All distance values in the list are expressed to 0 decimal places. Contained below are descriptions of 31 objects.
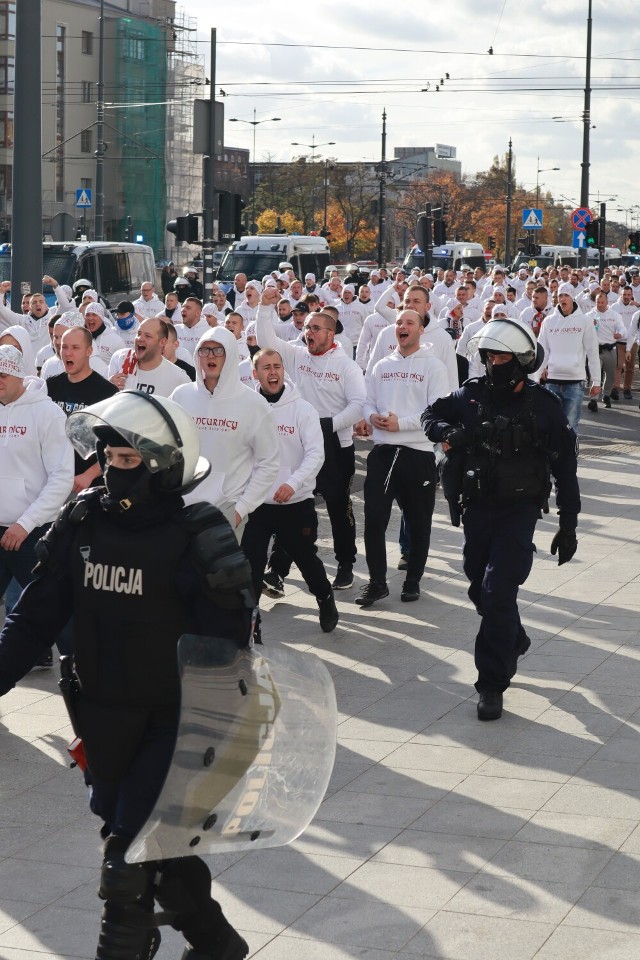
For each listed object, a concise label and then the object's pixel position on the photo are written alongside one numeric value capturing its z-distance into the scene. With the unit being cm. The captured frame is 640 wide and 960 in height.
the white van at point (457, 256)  5425
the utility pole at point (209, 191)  2014
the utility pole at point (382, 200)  5191
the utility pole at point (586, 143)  3703
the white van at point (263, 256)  3372
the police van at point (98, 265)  2844
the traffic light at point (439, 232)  3150
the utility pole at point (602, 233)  3453
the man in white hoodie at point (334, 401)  1007
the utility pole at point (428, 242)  2889
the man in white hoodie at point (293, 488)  862
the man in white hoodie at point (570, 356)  1645
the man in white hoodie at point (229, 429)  745
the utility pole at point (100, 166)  4275
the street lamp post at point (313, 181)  7919
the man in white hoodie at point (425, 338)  1069
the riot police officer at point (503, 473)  692
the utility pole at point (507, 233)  7671
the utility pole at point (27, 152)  1304
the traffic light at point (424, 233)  2884
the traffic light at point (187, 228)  2077
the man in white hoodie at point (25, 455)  717
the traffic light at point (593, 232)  3344
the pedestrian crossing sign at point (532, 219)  4044
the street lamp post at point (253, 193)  5257
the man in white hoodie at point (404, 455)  949
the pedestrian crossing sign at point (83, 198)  4024
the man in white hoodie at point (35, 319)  1517
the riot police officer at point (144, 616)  368
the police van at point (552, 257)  5555
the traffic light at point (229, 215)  2039
